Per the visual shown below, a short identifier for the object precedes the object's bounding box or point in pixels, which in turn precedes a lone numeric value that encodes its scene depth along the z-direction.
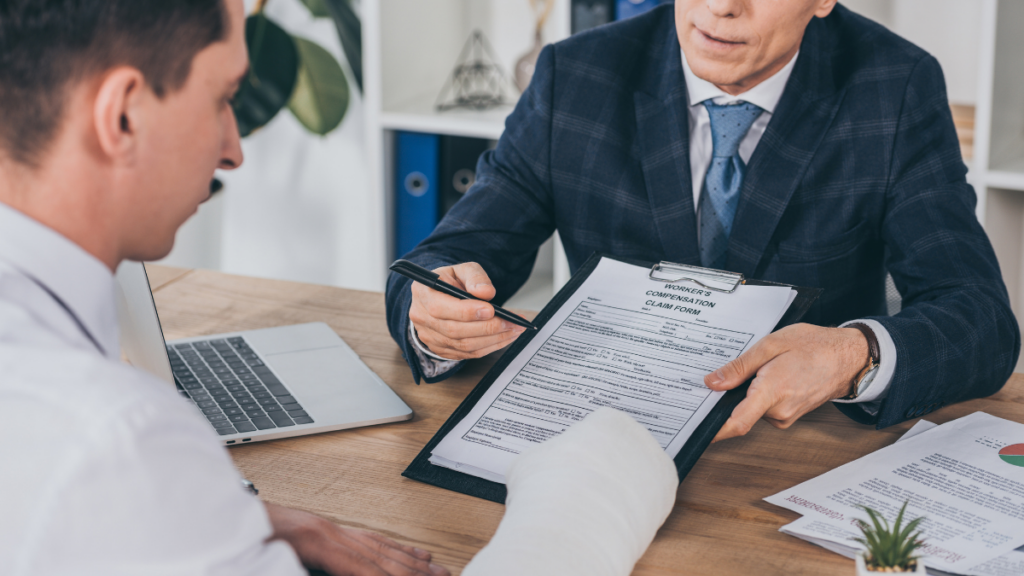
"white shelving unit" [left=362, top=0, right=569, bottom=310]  2.20
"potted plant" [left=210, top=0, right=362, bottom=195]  2.54
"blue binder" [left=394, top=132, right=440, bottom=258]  2.29
